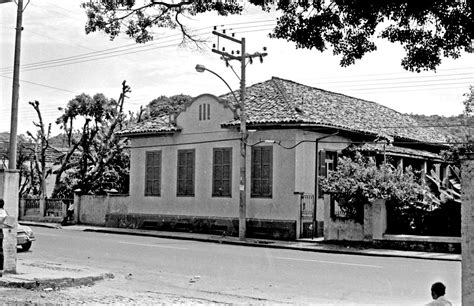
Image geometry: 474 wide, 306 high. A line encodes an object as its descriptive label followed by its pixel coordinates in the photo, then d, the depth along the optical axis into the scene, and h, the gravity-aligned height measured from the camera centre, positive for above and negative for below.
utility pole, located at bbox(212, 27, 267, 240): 25.39 +3.14
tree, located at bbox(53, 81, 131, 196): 39.81 +3.36
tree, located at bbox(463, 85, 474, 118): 28.78 +4.88
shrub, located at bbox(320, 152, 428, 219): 22.75 +0.68
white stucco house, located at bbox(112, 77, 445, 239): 26.69 +2.23
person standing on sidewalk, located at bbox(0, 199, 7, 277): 12.76 -0.40
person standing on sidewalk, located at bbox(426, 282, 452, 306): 6.92 -0.90
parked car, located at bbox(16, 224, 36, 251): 19.25 -1.16
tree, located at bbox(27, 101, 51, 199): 41.69 +3.65
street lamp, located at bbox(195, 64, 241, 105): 25.23 +5.29
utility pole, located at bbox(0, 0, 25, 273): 12.97 +0.45
